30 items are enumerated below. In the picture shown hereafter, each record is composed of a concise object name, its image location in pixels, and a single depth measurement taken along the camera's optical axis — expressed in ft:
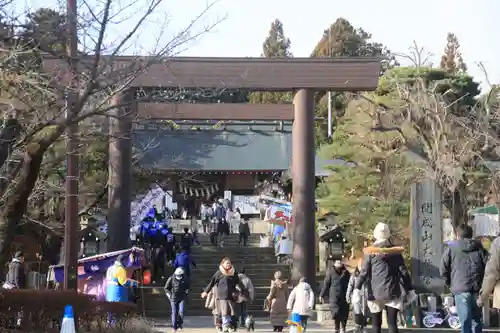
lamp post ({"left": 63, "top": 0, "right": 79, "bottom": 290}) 46.01
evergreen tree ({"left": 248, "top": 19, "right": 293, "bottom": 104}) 230.68
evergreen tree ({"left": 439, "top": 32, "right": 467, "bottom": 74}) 185.38
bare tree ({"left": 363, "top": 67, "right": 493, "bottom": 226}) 76.07
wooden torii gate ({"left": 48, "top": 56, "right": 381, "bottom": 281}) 70.08
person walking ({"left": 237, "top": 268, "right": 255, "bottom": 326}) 57.26
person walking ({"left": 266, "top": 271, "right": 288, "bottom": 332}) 60.18
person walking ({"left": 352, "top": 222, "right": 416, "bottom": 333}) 35.76
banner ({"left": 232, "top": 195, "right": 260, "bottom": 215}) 142.92
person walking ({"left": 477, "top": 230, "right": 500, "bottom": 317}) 30.30
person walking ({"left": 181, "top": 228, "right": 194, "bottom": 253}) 93.19
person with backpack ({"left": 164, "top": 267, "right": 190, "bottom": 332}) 55.62
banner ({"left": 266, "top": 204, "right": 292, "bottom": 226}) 109.40
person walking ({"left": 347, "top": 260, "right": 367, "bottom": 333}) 53.26
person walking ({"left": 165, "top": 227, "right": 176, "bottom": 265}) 93.35
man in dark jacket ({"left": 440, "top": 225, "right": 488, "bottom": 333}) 35.65
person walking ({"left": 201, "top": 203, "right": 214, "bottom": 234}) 130.28
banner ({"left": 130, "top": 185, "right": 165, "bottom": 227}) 96.94
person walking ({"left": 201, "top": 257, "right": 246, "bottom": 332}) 54.54
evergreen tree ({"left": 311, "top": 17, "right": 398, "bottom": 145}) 188.65
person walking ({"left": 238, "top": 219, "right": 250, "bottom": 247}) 110.25
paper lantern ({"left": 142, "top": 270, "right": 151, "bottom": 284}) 79.15
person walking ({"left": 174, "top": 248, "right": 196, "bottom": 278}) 58.34
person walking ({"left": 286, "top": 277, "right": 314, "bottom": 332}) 53.47
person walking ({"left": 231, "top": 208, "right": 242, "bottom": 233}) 127.65
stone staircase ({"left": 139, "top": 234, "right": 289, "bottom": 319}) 81.00
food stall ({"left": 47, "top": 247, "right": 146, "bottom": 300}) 68.54
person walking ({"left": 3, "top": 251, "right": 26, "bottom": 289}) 54.57
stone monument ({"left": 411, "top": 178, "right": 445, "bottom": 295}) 65.51
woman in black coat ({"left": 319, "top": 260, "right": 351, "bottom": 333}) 54.90
